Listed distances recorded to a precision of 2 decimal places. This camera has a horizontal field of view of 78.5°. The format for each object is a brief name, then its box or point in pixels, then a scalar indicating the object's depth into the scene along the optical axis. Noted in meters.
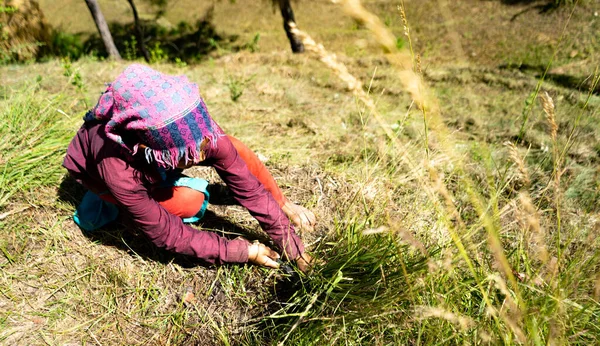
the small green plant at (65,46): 5.72
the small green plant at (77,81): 2.89
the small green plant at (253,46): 6.88
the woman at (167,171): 1.21
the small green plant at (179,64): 4.62
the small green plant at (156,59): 5.39
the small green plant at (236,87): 3.46
